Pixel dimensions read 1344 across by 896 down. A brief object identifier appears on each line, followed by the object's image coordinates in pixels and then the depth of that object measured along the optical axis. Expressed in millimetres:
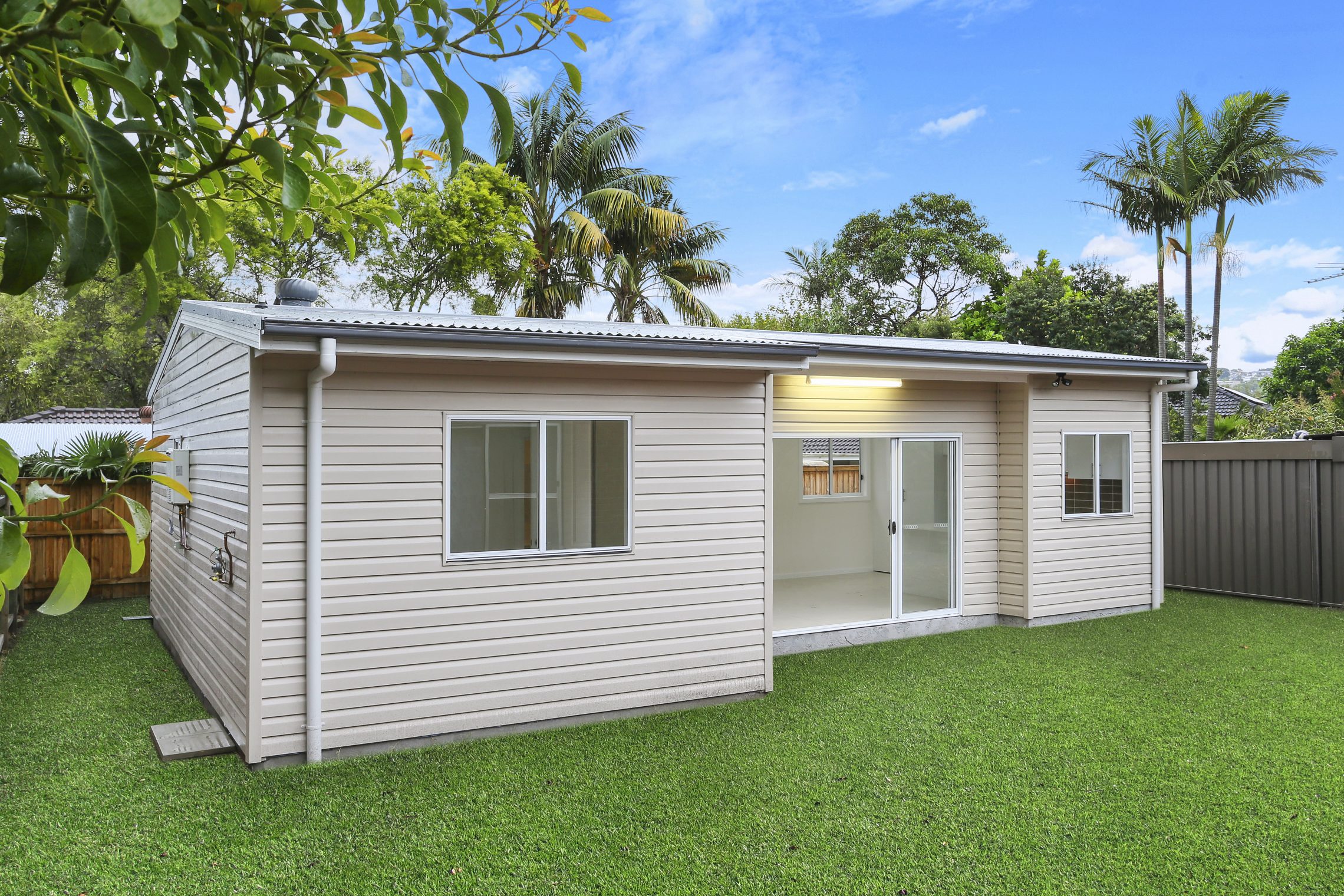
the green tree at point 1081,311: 23047
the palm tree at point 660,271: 21703
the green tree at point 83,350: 21422
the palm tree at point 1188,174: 19000
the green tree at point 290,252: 18141
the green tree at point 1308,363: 32438
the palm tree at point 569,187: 21219
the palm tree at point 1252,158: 18359
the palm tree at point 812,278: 30031
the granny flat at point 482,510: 4910
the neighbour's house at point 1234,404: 24516
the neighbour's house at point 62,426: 14500
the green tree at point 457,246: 18766
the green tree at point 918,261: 28016
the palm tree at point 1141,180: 19641
